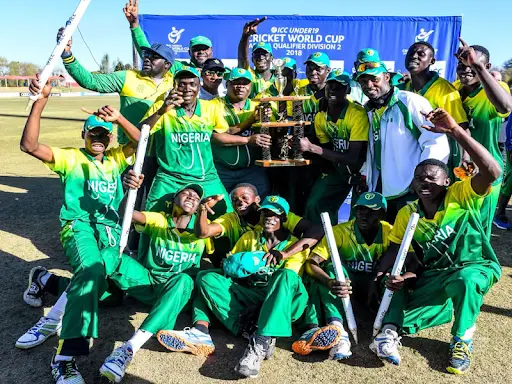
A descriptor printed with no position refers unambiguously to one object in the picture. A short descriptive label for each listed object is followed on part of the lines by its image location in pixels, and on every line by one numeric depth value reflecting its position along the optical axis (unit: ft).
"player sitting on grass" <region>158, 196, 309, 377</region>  12.53
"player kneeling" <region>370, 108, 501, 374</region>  12.34
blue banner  25.85
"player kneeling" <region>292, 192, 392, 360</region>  13.37
